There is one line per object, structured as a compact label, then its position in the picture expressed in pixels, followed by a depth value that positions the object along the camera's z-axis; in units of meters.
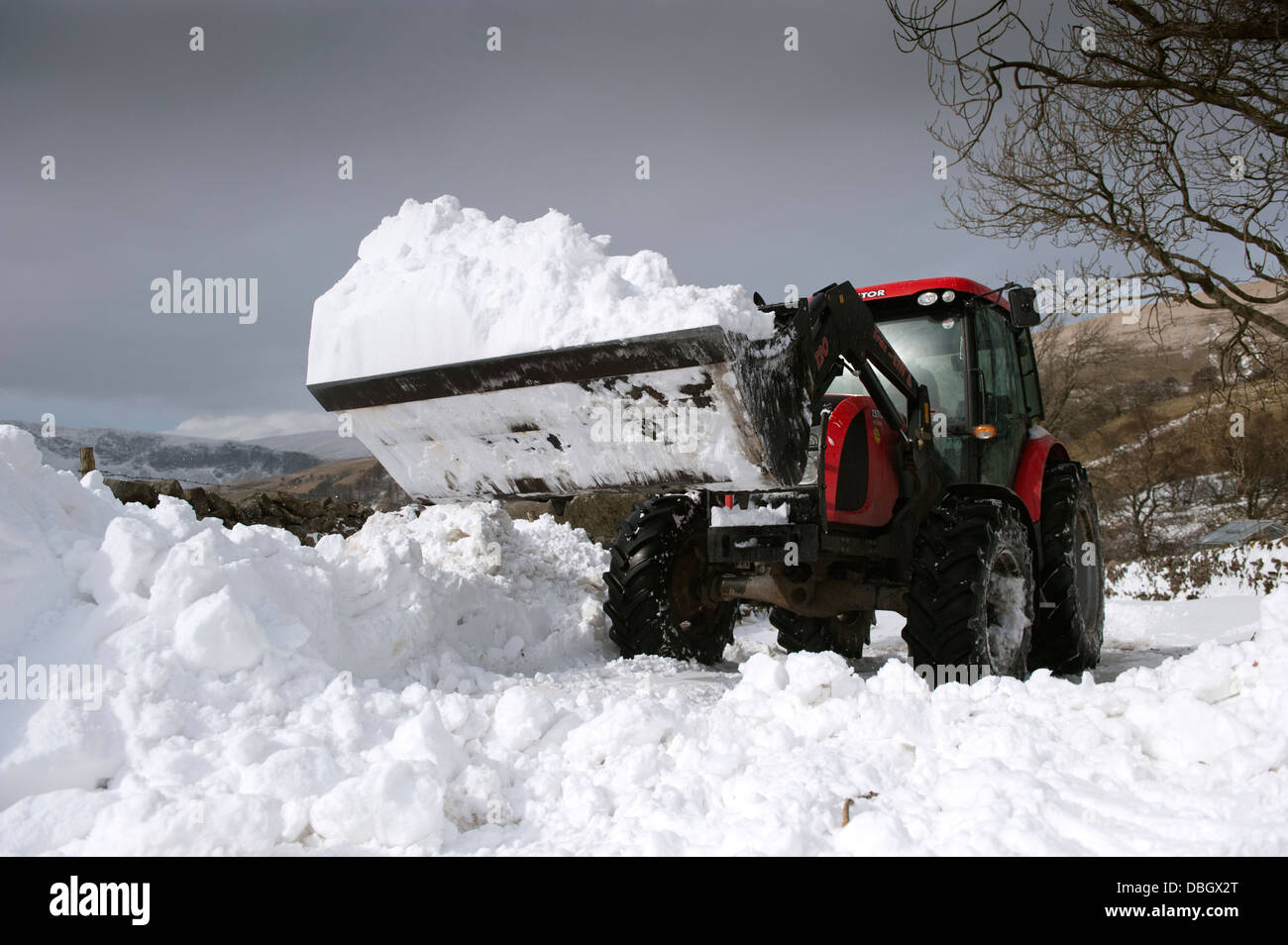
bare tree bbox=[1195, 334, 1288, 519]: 8.48
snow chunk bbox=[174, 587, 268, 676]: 3.20
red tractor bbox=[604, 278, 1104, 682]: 4.26
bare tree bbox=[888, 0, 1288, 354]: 5.55
